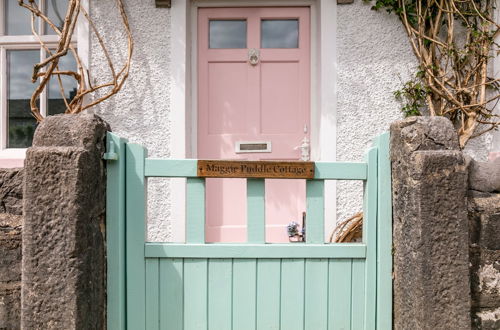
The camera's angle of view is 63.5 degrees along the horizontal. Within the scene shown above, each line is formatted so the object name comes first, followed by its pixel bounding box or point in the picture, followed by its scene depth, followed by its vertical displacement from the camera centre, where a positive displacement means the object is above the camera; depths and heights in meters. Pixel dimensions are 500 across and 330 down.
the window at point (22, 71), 3.56 +0.79
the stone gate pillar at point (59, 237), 1.54 -0.31
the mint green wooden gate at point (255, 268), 1.75 -0.48
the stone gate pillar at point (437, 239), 1.61 -0.32
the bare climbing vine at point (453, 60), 3.24 +0.83
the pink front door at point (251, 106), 3.49 +0.47
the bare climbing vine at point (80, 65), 3.09 +0.77
